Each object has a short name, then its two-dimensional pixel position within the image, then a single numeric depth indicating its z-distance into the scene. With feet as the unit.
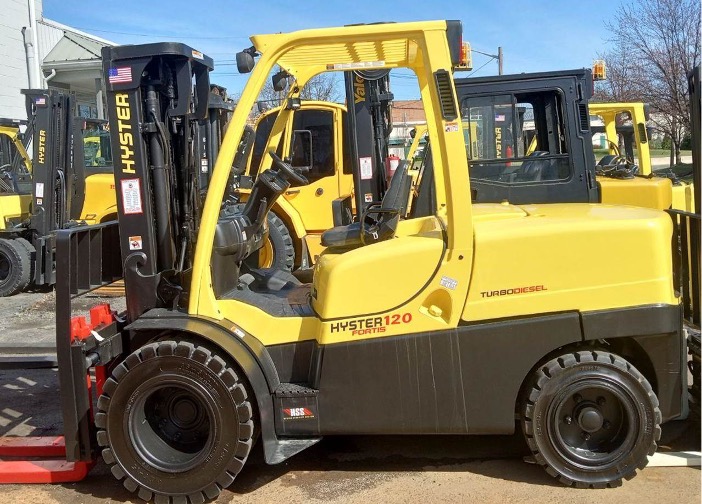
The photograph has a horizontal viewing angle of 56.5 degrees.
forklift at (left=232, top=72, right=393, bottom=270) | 28.12
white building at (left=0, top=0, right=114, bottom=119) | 64.49
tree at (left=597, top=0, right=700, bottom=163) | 72.18
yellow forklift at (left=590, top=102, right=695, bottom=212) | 23.52
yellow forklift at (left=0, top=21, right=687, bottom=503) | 11.26
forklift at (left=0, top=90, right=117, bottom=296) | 31.19
